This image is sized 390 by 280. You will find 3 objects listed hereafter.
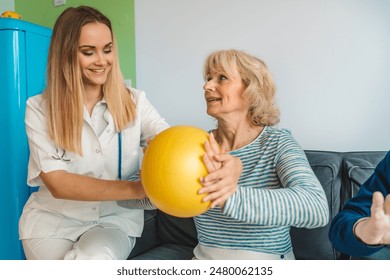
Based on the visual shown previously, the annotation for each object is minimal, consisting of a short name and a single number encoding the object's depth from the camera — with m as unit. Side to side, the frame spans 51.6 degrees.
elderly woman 0.93
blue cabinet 1.98
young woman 1.23
